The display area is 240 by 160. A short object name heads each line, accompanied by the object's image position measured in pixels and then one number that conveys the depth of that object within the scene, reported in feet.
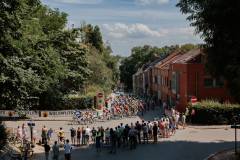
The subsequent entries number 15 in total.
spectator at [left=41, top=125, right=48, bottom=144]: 121.90
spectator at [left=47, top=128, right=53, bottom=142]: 127.36
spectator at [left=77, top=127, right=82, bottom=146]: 123.19
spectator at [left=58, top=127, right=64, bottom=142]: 123.65
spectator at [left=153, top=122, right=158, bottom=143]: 117.43
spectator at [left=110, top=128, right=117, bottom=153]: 110.40
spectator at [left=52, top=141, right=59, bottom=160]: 95.41
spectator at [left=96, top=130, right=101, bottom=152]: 108.78
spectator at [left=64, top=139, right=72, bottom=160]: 94.79
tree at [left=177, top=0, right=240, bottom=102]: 78.60
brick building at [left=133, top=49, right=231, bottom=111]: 179.52
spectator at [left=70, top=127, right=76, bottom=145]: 124.16
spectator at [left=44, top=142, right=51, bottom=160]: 99.69
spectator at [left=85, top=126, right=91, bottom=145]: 122.13
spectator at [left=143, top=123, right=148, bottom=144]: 117.70
